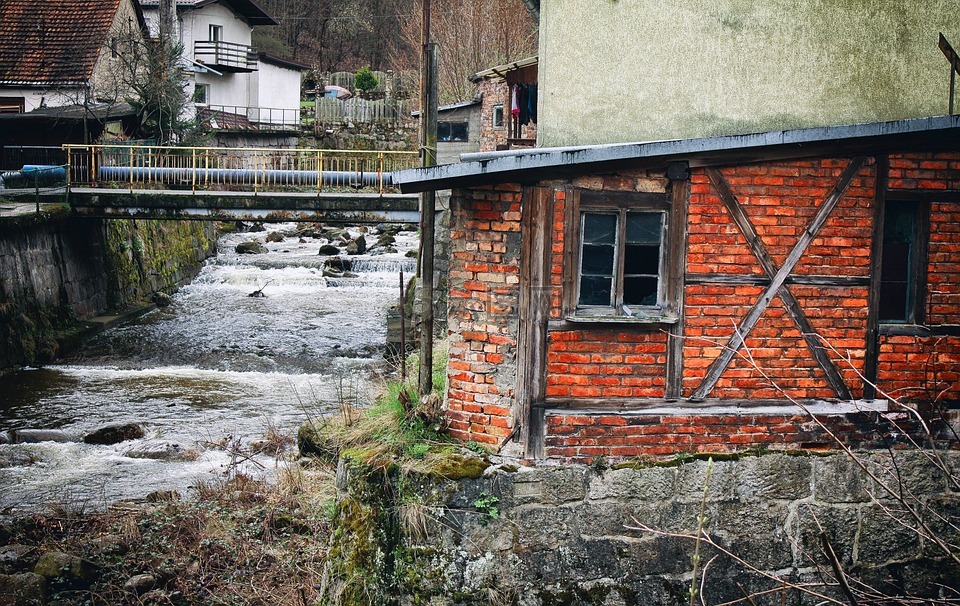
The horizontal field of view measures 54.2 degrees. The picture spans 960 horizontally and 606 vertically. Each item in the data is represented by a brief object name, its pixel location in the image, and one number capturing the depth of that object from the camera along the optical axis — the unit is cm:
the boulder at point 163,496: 1085
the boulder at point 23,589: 834
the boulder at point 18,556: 908
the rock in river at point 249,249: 3011
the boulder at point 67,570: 870
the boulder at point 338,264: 2717
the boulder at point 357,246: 2948
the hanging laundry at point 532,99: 1800
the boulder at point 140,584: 863
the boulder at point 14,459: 1238
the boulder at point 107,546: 921
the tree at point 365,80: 4466
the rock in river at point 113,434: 1343
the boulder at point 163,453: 1273
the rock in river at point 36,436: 1352
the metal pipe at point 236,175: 2123
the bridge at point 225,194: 1981
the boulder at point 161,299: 2402
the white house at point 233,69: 4184
